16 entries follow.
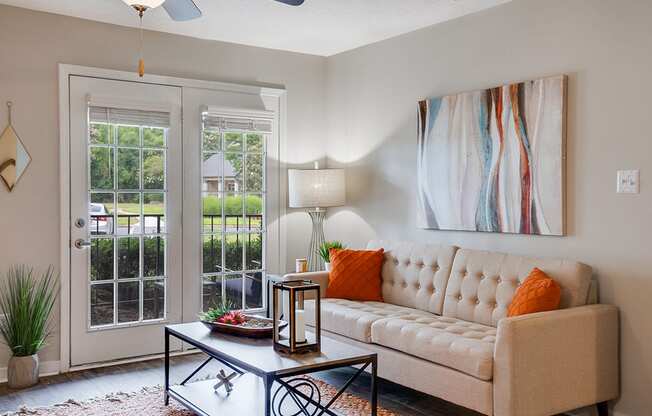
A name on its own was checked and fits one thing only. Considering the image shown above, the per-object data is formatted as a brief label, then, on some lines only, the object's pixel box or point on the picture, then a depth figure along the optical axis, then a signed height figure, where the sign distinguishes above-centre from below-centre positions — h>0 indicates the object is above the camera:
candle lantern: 3.05 -0.57
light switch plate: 3.37 +0.12
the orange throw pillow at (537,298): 3.29 -0.48
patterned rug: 3.58 -1.13
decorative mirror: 4.21 +0.32
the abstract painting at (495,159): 3.74 +0.28
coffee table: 2.86 -0.73
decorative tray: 3.34 -0.63
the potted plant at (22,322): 4.09 -0.74
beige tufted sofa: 3.04 -0.68
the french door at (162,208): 4.54 -0.02
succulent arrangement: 3.47 -0.61
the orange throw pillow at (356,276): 4.50 -0.49
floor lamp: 5.14 +0.14
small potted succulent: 5.06 -0.36
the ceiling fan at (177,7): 3.05 +1.02
